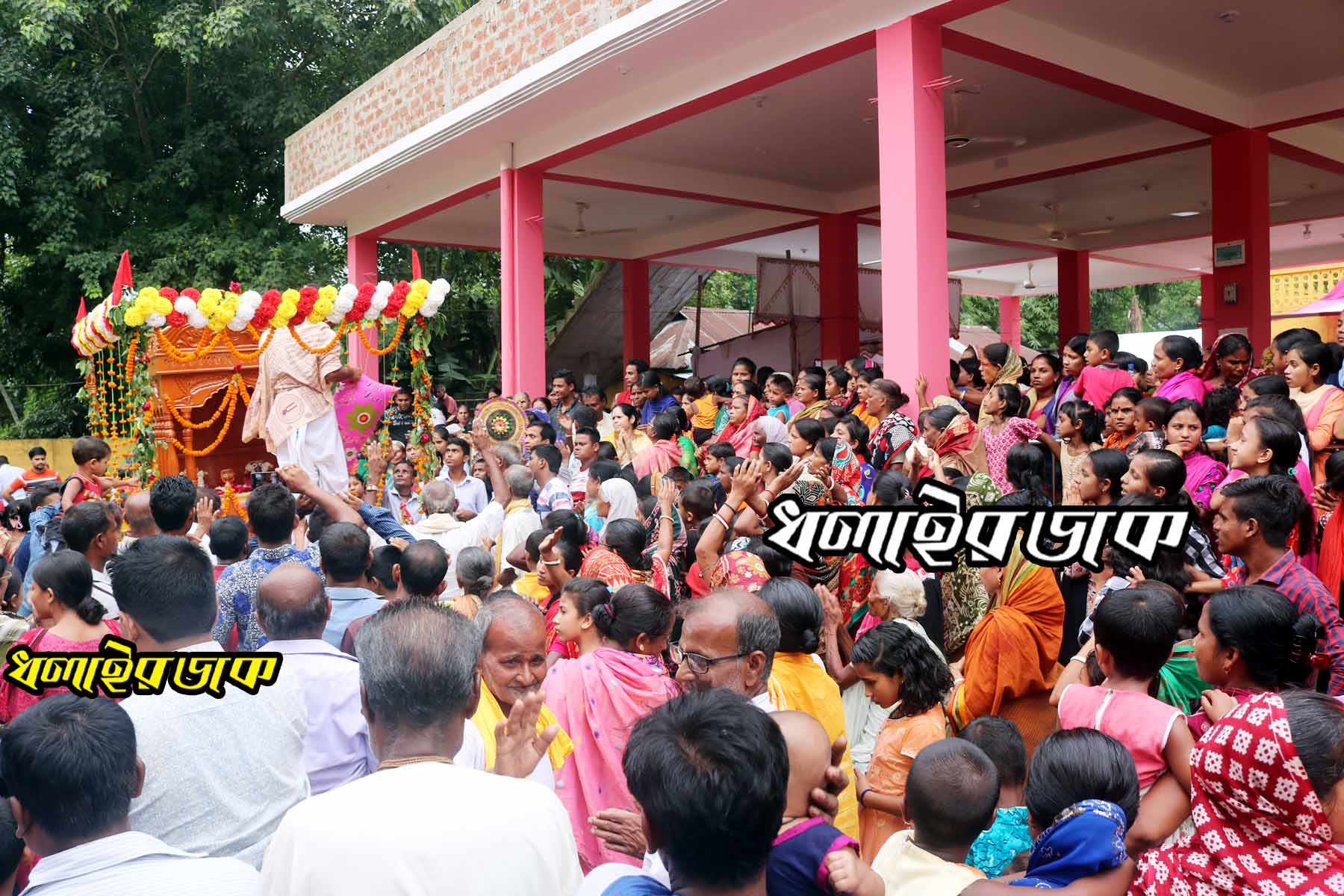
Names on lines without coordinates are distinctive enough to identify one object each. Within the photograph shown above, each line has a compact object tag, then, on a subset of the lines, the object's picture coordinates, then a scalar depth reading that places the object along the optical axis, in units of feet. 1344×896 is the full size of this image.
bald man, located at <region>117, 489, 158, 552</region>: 17.11
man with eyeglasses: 8.89
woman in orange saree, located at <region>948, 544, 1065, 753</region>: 12.17
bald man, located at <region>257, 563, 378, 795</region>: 9.07
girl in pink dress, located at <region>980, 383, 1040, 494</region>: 19.67
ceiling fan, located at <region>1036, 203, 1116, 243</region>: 52.08
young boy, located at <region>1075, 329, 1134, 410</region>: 22.56
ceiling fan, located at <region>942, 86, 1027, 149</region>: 31.60
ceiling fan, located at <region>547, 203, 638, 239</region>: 50.21
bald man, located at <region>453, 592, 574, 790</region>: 9.55
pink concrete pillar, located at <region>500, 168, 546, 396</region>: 38.29
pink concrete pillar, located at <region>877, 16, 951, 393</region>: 24.00
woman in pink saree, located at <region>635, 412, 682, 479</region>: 24.30
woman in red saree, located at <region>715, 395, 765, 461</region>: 26.70
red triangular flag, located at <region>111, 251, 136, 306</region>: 25.45
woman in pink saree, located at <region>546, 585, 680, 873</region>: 9.89
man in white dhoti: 26.45
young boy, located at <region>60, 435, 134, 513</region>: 21.11
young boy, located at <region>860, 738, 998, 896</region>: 7.39
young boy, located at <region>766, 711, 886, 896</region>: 6.05
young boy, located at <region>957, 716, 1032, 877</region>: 8.26
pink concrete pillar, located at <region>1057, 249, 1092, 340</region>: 59.93
